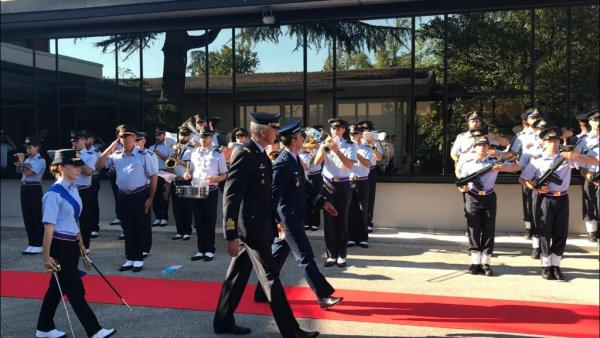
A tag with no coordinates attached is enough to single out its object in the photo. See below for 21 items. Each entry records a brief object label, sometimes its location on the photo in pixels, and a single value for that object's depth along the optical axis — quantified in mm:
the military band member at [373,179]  8834
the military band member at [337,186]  7102
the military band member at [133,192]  7137
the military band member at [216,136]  8435
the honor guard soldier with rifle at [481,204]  6449
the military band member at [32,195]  8234
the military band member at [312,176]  8152
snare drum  7707
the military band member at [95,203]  9116
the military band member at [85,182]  7875
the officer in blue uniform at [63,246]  4430
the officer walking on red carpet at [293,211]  5184
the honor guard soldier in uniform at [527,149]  6461
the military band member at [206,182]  7855
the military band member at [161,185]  9936
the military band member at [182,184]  8758
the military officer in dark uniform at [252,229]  4277
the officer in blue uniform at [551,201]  6070
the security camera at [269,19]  9945
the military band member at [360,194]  8025
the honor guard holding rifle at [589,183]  4946
